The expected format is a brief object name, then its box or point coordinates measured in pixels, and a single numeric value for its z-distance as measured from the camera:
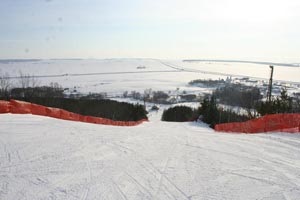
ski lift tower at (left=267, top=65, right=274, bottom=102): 31.20
